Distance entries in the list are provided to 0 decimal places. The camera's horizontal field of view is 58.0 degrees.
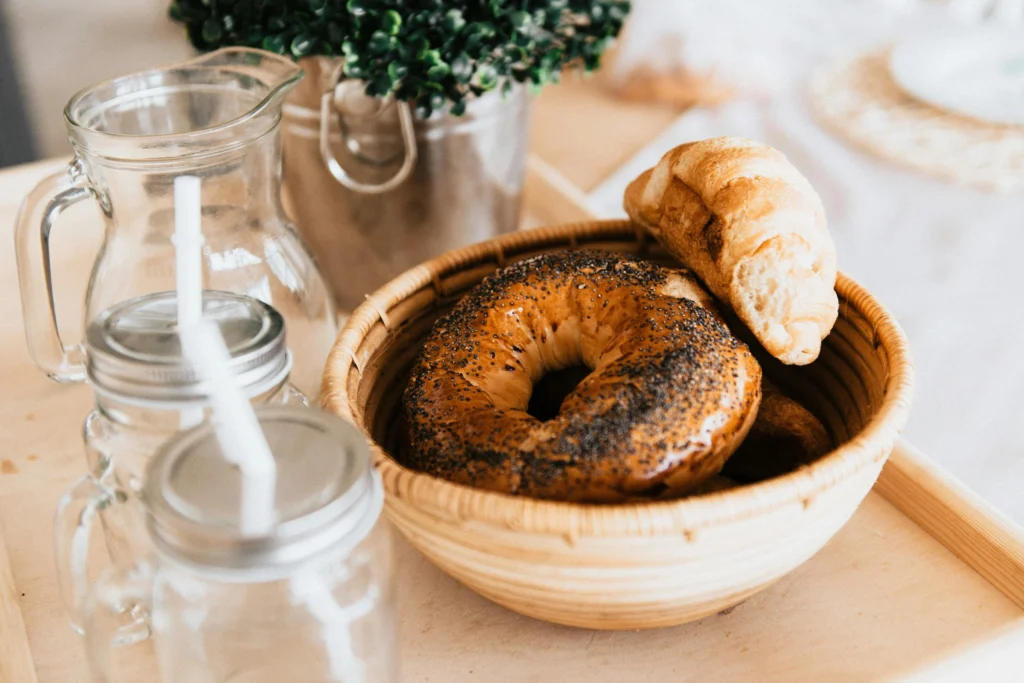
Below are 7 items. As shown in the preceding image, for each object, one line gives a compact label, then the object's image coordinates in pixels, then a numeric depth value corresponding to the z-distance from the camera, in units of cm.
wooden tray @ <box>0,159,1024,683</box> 53
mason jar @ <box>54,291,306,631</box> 43
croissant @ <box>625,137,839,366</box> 56
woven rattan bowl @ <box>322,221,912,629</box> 42
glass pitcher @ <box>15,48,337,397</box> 57
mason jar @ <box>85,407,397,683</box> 35
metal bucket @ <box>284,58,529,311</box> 77
